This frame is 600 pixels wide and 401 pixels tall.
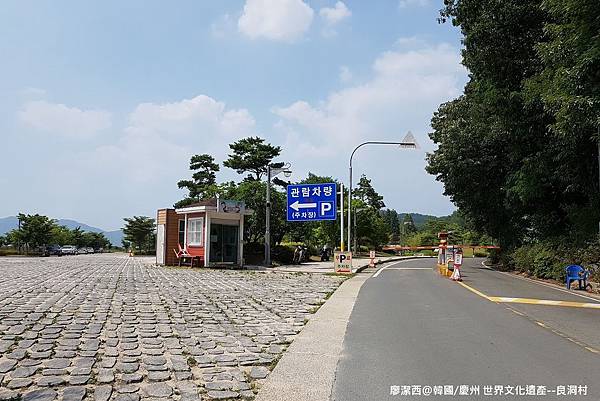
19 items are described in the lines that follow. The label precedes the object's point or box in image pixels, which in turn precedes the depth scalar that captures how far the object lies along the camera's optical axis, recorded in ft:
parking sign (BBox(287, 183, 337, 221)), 85.25
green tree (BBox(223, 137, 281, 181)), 176.96
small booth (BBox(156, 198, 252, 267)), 96.48
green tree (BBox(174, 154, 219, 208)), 191.93
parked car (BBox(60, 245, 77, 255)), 197.00
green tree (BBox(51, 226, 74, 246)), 215.92
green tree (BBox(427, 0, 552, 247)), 70.28
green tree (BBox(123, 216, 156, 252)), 235.20
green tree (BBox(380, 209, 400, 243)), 373.48
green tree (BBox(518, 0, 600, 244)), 49.00
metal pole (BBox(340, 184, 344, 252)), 87.73
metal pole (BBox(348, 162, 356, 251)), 94.42
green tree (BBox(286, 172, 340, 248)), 152.53
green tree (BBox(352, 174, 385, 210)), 228.43
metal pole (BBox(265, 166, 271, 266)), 95.71
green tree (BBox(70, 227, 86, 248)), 265.28
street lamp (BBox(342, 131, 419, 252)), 82.89
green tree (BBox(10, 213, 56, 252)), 181.06
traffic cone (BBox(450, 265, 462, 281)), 65.16
